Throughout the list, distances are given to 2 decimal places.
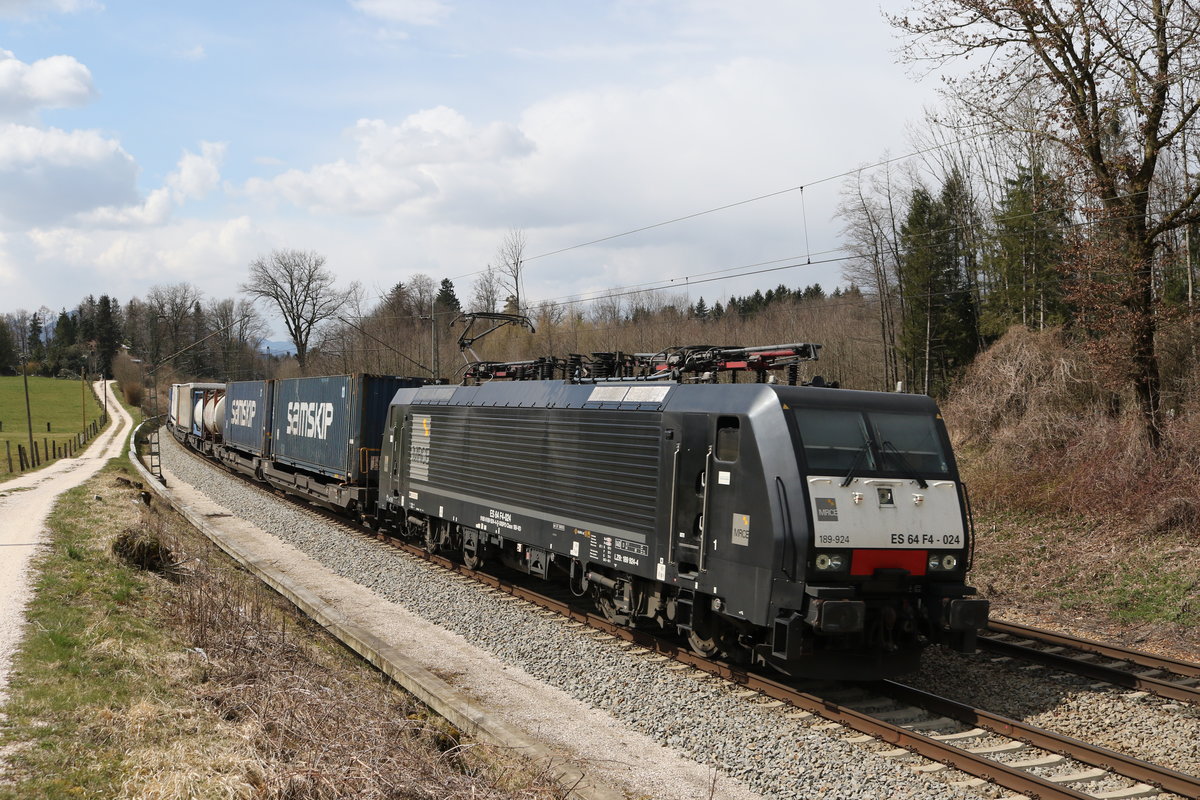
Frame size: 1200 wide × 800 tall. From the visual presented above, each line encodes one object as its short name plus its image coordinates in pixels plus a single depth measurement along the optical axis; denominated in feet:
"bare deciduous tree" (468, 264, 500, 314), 185.26
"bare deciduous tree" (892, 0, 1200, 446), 52.95
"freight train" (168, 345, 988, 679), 27.66
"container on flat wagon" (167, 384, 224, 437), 138.10
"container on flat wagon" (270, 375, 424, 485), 66.69
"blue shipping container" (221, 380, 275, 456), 93.45
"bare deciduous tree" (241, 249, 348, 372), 256.73
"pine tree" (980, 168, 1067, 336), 86.89
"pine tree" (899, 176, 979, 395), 109.40
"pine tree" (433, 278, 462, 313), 339.16
